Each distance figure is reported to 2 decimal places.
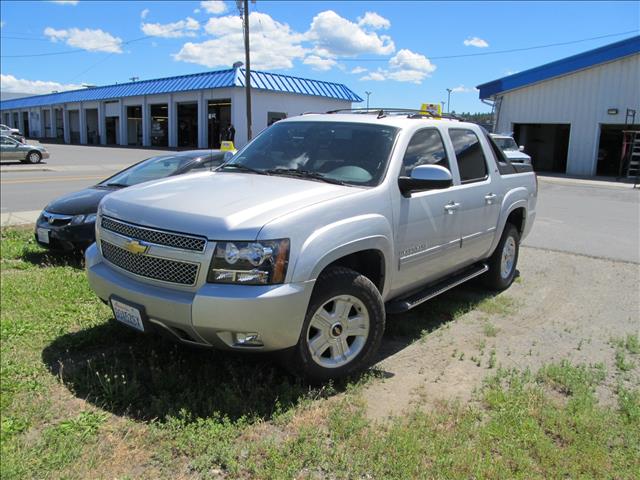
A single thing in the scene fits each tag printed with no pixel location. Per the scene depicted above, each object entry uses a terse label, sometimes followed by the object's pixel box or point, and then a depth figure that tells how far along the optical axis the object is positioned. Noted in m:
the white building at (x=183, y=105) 39.56
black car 6.77
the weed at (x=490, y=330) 5.01
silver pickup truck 3.27
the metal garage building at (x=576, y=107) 25.38
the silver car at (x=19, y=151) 26.41
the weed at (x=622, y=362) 4.36
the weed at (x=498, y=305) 5.70
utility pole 29.12
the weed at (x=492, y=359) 4.34
